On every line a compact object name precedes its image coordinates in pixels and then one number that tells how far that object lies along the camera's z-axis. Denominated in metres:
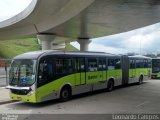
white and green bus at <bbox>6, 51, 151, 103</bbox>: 15.41
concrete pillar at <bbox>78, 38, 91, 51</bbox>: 47.03
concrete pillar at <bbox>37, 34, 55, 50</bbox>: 38.56
